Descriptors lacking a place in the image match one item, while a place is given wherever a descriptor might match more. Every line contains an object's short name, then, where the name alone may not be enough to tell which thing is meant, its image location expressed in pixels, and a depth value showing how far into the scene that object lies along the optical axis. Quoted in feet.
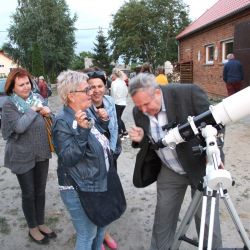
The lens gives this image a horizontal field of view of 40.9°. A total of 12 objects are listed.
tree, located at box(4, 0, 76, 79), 98.22
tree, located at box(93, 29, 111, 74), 151.53
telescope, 5.49
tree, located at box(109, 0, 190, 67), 119.75
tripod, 4.83
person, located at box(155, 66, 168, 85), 29.58
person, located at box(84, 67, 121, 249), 9.32
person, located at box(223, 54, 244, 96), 34.83
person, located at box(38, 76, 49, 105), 40.74
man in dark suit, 7.20
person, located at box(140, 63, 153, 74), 29.93
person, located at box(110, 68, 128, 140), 25.32
